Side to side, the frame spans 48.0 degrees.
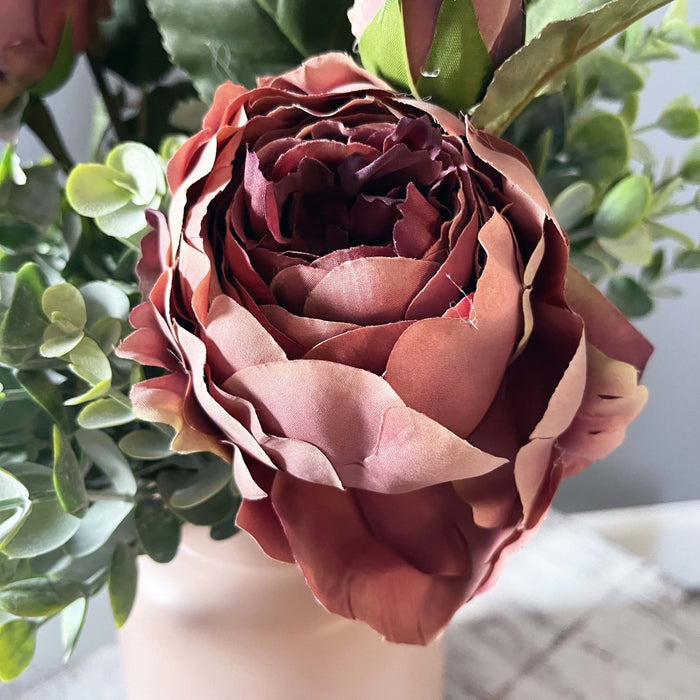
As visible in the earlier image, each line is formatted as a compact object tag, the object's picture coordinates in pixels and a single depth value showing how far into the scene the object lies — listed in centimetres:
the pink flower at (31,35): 22
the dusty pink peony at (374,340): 16
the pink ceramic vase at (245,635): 29
